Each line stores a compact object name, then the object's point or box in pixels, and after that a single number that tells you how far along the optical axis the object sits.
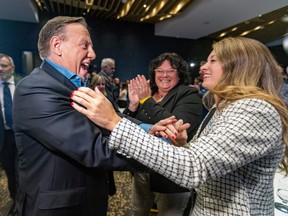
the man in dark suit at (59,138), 0.77
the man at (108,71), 3.34
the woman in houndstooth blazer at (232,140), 0.67
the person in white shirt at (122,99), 4.44
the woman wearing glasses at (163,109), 1.50
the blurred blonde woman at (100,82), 3.01
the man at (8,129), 2.43
